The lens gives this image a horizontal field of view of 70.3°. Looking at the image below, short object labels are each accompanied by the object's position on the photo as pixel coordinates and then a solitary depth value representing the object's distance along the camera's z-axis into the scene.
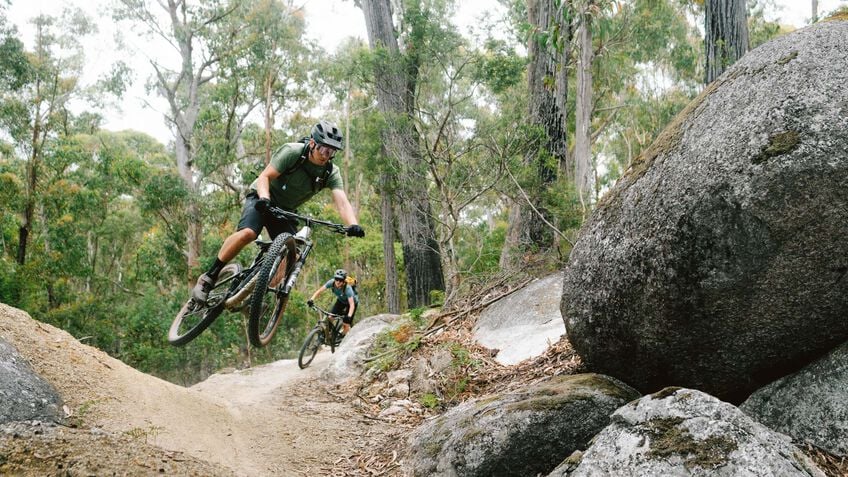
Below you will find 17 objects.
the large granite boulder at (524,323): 7.03
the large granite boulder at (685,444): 2.77
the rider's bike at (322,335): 11.95
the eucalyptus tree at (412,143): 12.35
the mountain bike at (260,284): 6.55
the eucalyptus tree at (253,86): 23.70
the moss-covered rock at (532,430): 4.21
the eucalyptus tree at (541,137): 11.10
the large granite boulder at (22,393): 4.28
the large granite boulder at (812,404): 3.32
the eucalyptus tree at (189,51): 25.06
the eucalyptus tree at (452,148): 11.43
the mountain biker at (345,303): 12.20
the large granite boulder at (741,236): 3.49
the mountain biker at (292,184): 6.39
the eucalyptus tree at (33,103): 21.06
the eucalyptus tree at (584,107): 13.84
